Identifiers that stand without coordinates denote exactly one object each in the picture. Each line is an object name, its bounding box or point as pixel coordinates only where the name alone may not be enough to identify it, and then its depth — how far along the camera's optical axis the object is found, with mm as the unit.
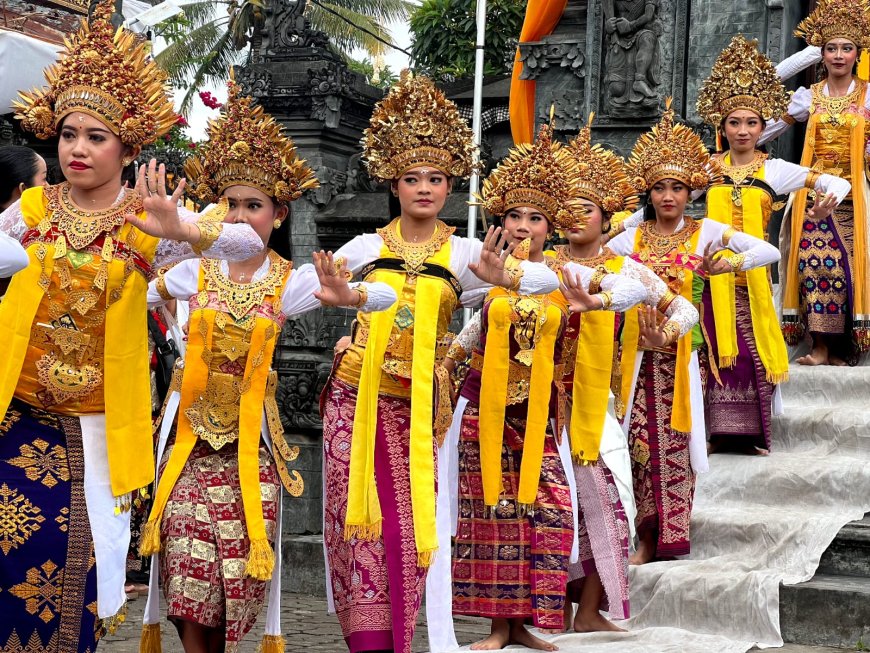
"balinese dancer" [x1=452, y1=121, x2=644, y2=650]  5973
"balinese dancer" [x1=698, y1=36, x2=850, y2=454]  7730
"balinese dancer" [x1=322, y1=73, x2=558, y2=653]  5430
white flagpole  8133
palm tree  26062
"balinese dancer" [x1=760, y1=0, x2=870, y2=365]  8414
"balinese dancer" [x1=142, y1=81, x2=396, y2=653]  4980
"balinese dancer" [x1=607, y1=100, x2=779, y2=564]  7109
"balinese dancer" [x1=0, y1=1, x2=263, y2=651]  4328
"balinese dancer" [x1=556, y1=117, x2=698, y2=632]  6406
